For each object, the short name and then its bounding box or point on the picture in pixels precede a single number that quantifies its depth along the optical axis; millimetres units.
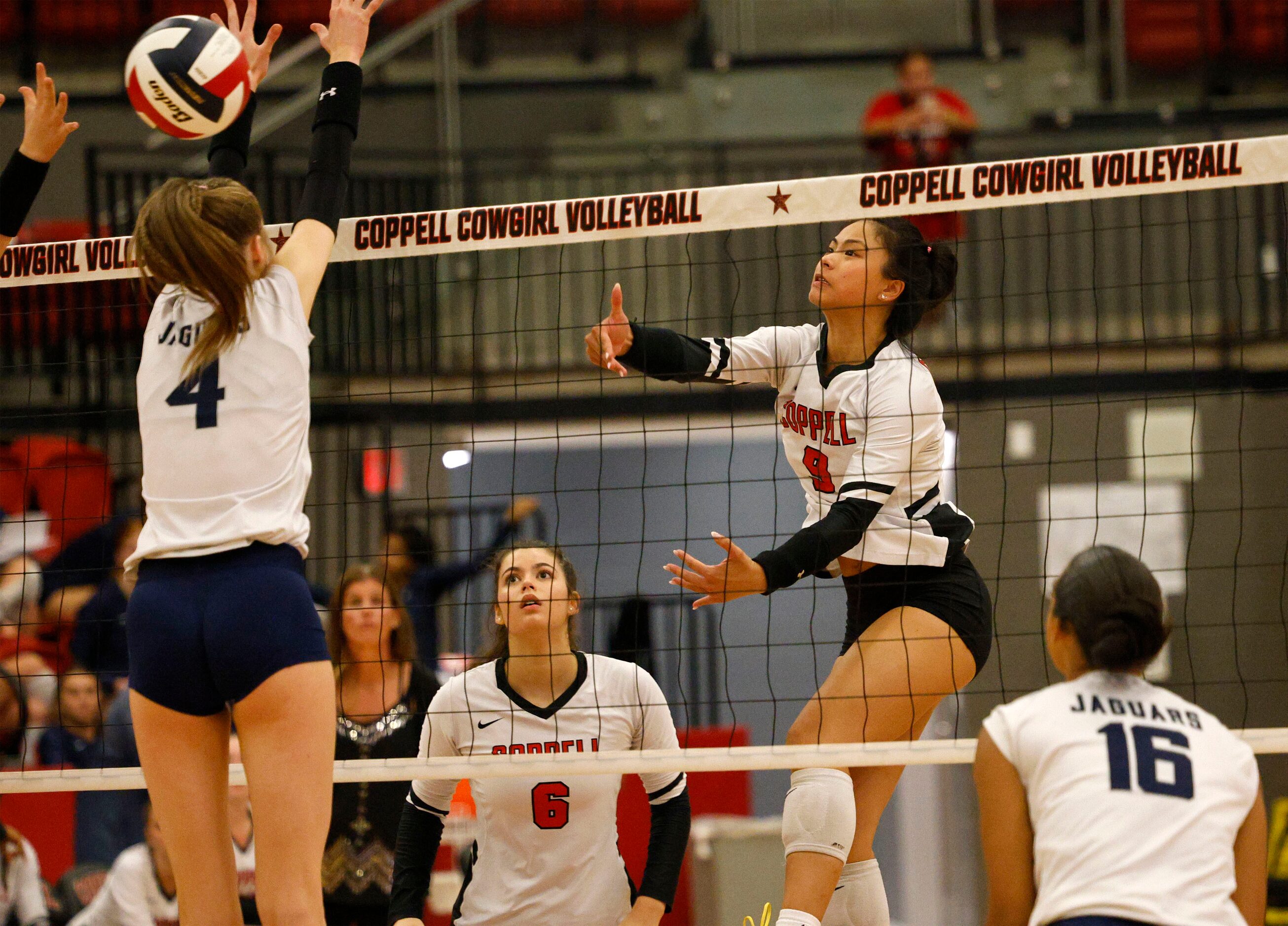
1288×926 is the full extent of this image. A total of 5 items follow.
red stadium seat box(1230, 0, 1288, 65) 23547
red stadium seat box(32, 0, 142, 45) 24078
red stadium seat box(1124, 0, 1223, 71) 24219
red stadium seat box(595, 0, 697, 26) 24812
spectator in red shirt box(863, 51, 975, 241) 19219
